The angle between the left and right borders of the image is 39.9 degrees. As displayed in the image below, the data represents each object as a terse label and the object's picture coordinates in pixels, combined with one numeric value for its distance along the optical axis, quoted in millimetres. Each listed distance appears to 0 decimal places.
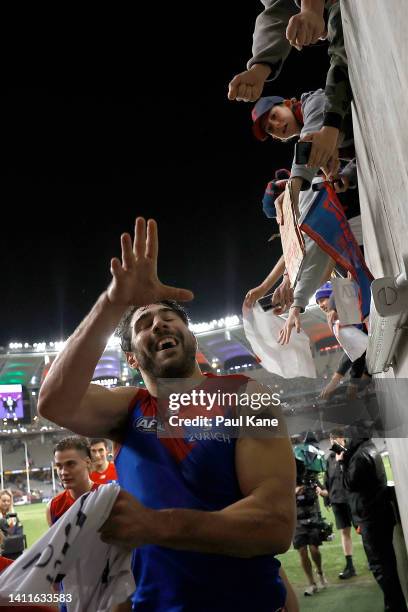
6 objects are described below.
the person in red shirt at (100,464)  6688
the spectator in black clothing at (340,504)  7434
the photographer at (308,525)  7133
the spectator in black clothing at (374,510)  5273
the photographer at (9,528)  9422
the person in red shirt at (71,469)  4918
